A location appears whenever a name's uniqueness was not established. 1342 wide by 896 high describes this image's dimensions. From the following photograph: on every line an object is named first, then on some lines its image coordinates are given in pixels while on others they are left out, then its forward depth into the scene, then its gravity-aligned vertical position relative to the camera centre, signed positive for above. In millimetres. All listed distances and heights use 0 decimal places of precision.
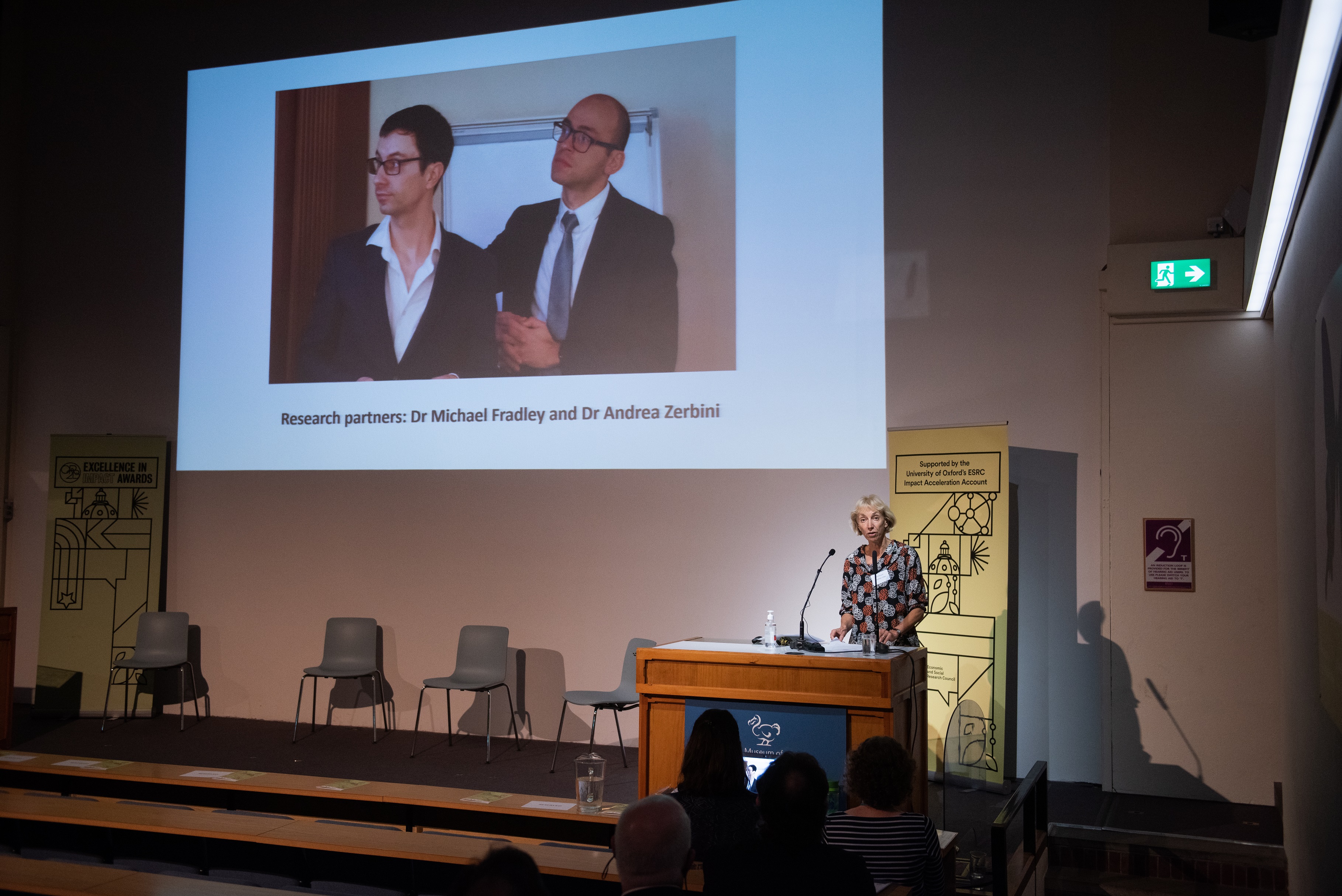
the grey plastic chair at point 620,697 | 5711 -886
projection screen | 5980 +1639
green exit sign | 5320 +1311
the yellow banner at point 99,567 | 7336 -283
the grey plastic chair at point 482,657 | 6332 -752
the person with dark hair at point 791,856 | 2053 -627
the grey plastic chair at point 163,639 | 6926 -731
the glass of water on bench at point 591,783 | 3645 -857
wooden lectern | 3594 -534
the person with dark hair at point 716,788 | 2680 -643
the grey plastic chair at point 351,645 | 6629 -723
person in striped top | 2551 -698
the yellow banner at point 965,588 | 5340 -260
